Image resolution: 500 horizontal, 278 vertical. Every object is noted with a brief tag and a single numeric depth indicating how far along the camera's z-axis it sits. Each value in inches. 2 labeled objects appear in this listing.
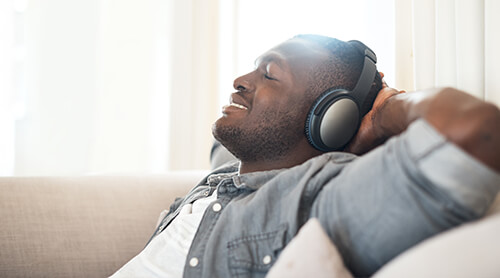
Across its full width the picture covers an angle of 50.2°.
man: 25.3
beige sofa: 53.1
